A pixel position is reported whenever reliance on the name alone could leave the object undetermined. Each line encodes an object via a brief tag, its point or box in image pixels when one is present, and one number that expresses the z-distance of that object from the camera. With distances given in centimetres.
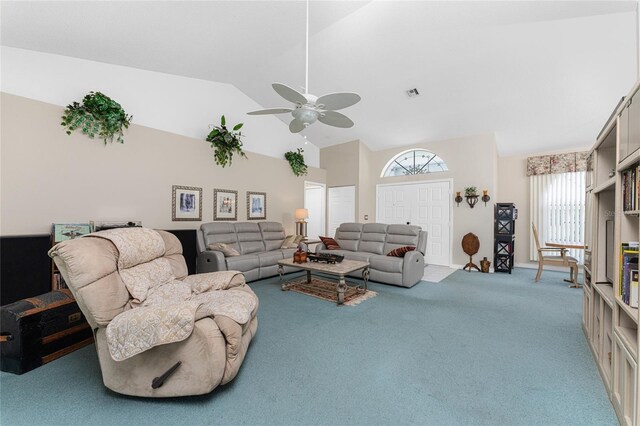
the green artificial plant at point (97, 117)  341
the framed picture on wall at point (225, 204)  511
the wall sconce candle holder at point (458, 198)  580
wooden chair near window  425
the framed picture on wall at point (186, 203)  452
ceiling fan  240
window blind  539
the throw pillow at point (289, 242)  560
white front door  606
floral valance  537
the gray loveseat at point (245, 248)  429
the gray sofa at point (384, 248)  419
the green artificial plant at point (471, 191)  564
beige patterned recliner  150
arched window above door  629
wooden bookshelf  144
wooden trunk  189
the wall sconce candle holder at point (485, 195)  548
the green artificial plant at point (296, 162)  643
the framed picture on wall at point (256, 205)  568
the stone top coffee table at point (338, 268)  335
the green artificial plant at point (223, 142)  496
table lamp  619
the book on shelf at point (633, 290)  148
